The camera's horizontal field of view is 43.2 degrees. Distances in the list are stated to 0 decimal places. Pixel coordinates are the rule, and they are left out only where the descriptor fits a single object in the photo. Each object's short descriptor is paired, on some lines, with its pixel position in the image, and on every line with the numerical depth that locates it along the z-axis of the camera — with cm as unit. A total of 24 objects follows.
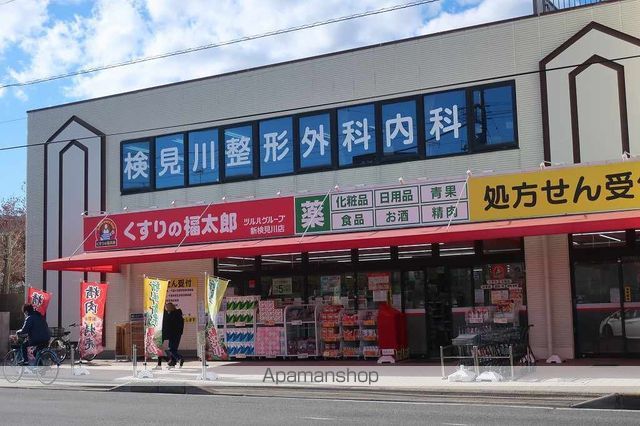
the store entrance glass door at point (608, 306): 1823
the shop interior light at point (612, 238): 1834
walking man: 2008
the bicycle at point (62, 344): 2259
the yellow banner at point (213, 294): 1791
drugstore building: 1822
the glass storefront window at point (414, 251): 2030
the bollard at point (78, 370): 1941
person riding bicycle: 1894
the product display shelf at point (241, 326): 2166
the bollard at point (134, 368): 1854
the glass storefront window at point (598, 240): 1824
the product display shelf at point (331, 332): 2069
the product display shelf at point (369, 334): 2027
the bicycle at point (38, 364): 1881
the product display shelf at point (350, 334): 2052
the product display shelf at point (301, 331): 2098
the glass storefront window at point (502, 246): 1930
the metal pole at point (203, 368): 1728
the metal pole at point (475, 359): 1584
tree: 4181
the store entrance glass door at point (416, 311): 2027
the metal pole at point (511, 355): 1552
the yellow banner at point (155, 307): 1923
